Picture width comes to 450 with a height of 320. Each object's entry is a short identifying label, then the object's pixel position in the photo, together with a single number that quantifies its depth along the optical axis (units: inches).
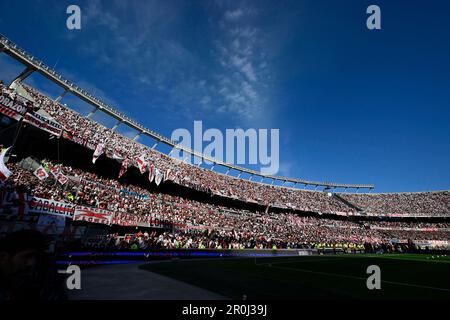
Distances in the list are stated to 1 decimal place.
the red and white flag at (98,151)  1080.5
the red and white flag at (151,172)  1293.1
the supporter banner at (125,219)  1045.6
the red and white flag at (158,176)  1337.5
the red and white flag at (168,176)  1443.9
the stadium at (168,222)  420.5
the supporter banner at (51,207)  677.9
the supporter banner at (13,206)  559.5
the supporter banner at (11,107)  785.4
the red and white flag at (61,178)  909.7
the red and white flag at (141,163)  1222.9
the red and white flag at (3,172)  583.5
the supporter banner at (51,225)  573.6
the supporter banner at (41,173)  847.7
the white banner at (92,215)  831.4
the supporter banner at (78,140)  1051.3
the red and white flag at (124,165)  1173.1
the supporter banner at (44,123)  900.0
